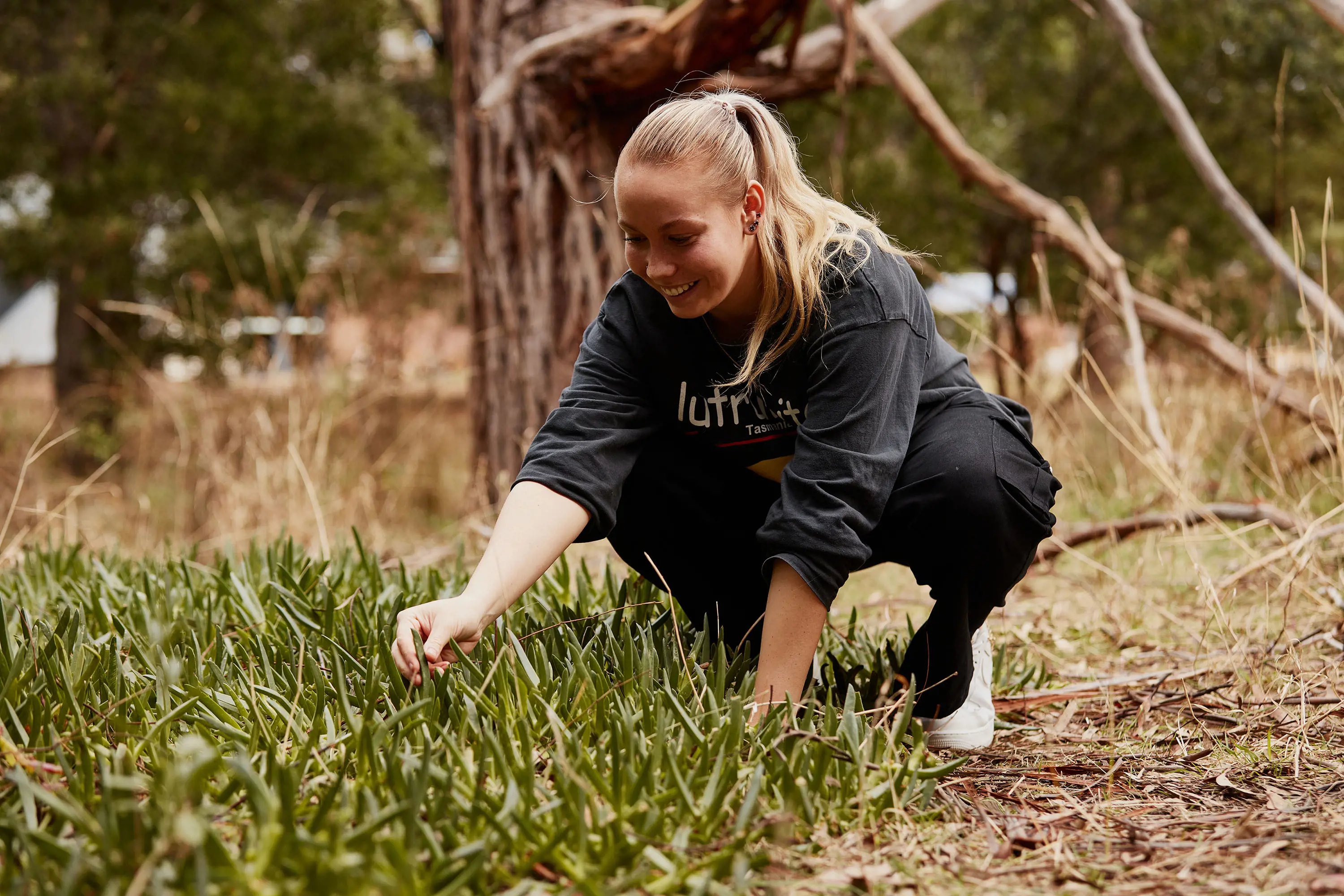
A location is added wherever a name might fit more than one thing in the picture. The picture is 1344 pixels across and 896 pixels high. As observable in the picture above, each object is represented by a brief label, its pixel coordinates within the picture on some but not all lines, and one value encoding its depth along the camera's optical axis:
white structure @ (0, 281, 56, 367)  15.68
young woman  1.97
